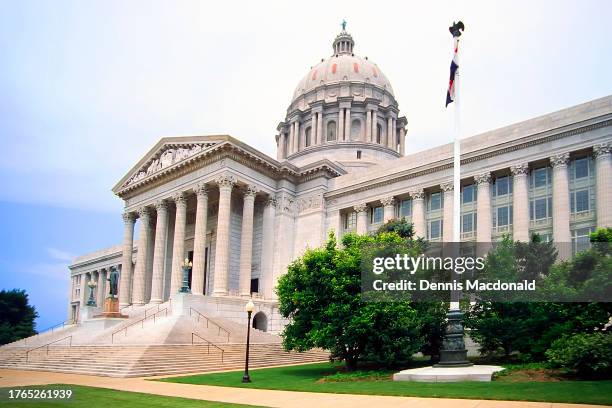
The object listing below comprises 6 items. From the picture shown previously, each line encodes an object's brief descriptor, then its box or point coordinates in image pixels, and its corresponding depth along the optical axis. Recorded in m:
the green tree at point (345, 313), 26.31
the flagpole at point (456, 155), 23.03
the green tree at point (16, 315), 68.33
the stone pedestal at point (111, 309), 43.72
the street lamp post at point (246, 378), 23.69
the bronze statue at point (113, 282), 46.34
